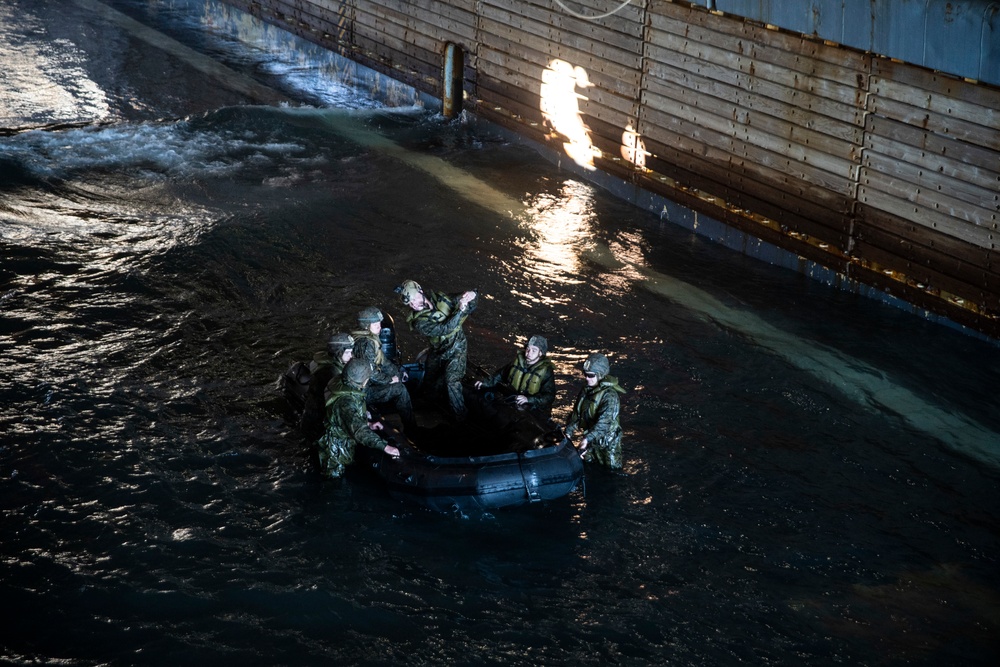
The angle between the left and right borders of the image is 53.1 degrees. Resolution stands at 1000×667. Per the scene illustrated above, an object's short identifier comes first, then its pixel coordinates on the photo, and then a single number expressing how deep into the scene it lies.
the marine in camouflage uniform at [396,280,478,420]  9.99
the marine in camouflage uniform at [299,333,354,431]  9.72
